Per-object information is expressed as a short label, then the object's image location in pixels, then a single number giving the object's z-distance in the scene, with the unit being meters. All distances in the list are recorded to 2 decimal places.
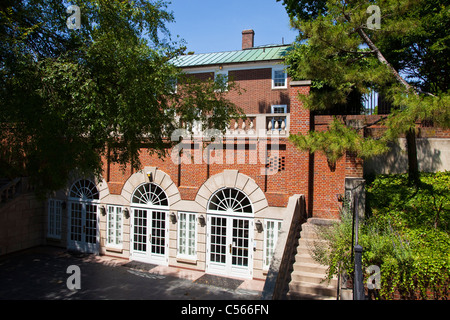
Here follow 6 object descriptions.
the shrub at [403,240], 7.70
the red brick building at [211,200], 12.05
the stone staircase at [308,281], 8.51
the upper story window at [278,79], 24.22
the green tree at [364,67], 8.18
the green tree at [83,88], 7.90
